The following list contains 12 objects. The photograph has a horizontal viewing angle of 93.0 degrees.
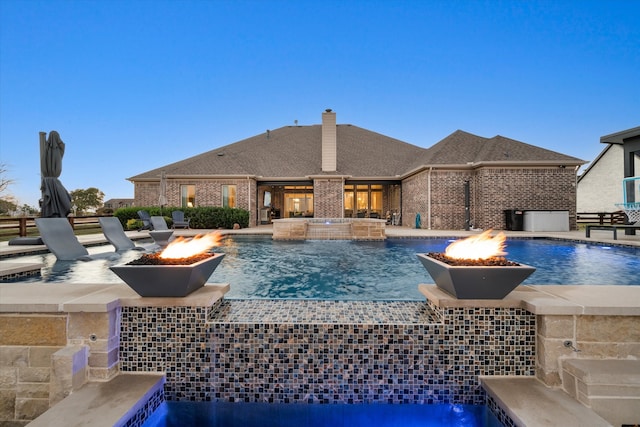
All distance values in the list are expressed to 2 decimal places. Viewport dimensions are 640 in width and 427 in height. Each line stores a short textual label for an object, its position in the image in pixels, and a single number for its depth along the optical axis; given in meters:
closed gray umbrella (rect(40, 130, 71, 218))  8.35
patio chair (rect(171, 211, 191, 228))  15.38
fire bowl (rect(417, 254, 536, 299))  2.58
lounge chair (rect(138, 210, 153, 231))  14.30
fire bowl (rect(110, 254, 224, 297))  2.68
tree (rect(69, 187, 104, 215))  39.80
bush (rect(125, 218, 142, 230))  15.30
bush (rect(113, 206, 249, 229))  16.33
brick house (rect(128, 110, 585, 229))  14.45
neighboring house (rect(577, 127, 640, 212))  24.03
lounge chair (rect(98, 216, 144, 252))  8.41
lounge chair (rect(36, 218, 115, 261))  6.82
